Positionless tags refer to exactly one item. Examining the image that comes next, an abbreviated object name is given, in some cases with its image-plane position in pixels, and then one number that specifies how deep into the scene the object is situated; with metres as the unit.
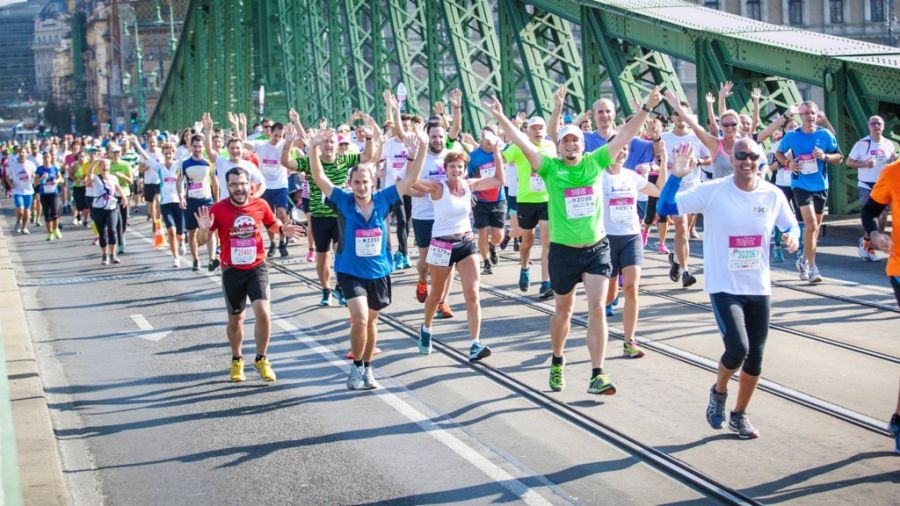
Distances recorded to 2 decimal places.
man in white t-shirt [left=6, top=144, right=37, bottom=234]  27.34
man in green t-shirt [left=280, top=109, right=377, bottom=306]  13.62
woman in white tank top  11.28
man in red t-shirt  10.48
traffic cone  22.22
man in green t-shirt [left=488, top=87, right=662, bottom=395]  9.40
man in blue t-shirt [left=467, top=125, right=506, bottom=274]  14.70
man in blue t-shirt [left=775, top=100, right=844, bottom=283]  14.77
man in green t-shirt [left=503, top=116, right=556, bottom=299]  14.51
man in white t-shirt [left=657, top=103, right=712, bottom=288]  14.12
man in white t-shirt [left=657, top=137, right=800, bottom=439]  8.05
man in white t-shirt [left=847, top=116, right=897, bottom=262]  16.20
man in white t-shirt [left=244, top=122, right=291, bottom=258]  18.70
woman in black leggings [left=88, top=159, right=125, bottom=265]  20.23
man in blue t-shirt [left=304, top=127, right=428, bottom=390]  10.02
